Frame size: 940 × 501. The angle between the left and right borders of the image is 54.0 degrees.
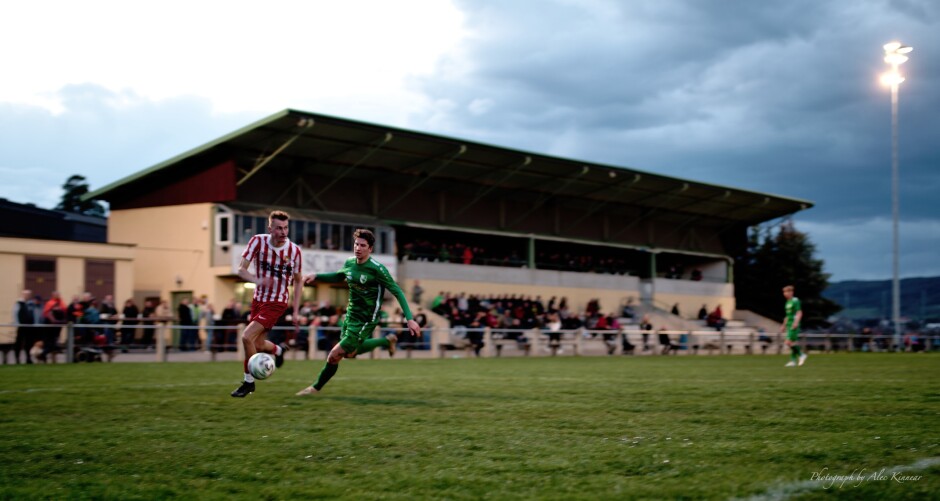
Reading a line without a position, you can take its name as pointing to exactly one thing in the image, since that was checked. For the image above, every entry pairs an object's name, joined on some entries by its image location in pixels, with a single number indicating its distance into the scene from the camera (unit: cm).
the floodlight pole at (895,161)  4072
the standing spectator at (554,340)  3272
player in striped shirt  1077
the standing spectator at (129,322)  2356
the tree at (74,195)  6662
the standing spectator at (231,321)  2572
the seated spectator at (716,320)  4960
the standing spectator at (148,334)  2346
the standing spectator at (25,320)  2155
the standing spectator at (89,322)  2261
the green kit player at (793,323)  2314
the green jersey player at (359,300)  1121
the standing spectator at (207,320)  2523
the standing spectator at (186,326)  2469
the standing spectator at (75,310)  2383
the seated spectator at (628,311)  5128
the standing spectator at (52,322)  2192
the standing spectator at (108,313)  2553
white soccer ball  1053
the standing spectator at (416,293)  3922
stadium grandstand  3762
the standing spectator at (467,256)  4631
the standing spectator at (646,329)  3597
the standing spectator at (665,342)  3634
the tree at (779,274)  6444
